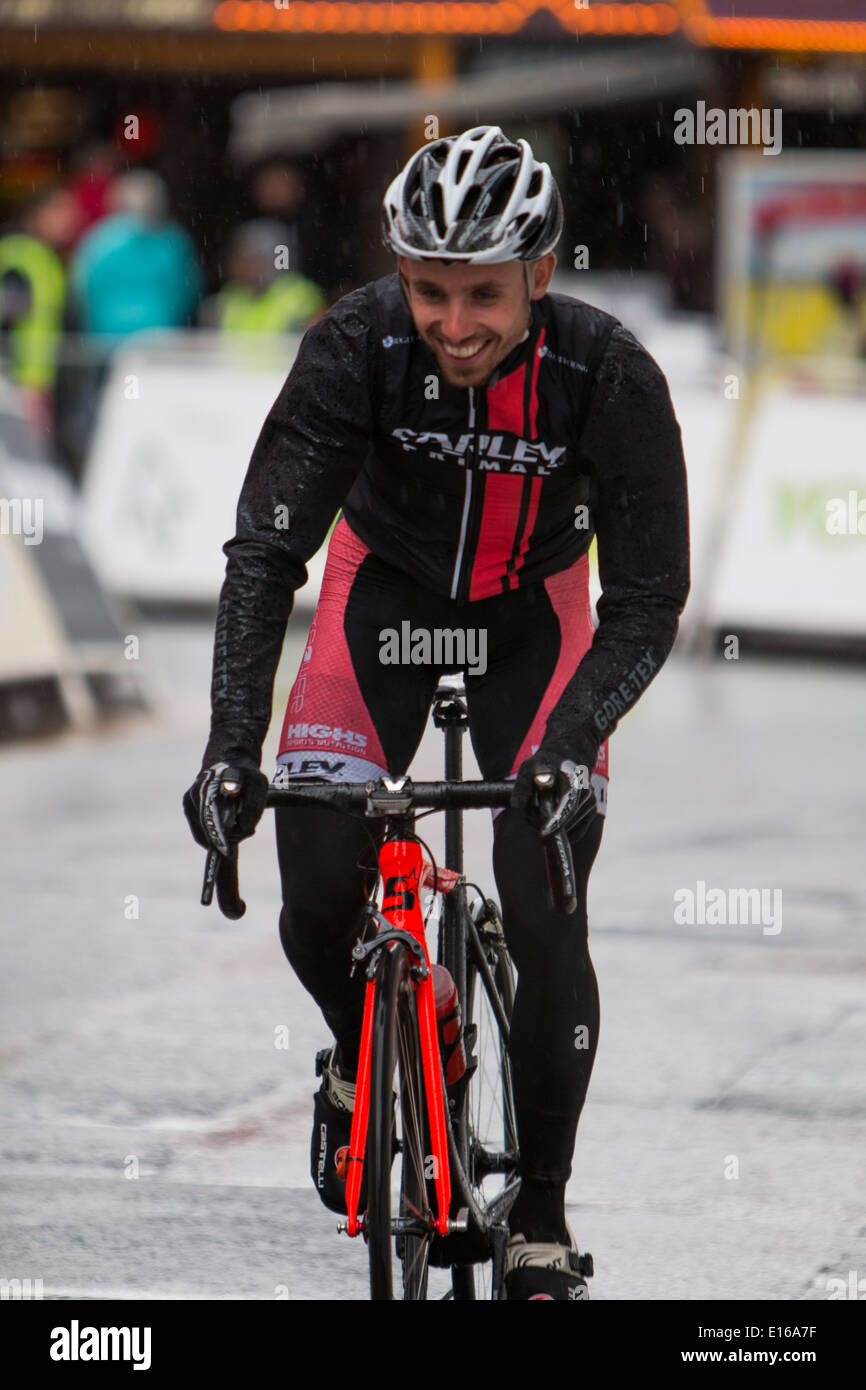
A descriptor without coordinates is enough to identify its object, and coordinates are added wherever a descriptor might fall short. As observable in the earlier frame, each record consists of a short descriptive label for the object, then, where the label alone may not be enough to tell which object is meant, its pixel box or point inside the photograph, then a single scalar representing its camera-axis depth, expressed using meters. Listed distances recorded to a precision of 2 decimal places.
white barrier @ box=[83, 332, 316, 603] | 13.95
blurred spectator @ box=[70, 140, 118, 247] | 18.83
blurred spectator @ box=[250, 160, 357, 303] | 15.98
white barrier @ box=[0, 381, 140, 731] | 10.91
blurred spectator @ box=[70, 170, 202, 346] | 16.20
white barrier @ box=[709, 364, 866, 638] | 12.70
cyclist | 3.76
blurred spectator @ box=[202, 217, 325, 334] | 15.69
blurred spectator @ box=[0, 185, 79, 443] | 15.57
